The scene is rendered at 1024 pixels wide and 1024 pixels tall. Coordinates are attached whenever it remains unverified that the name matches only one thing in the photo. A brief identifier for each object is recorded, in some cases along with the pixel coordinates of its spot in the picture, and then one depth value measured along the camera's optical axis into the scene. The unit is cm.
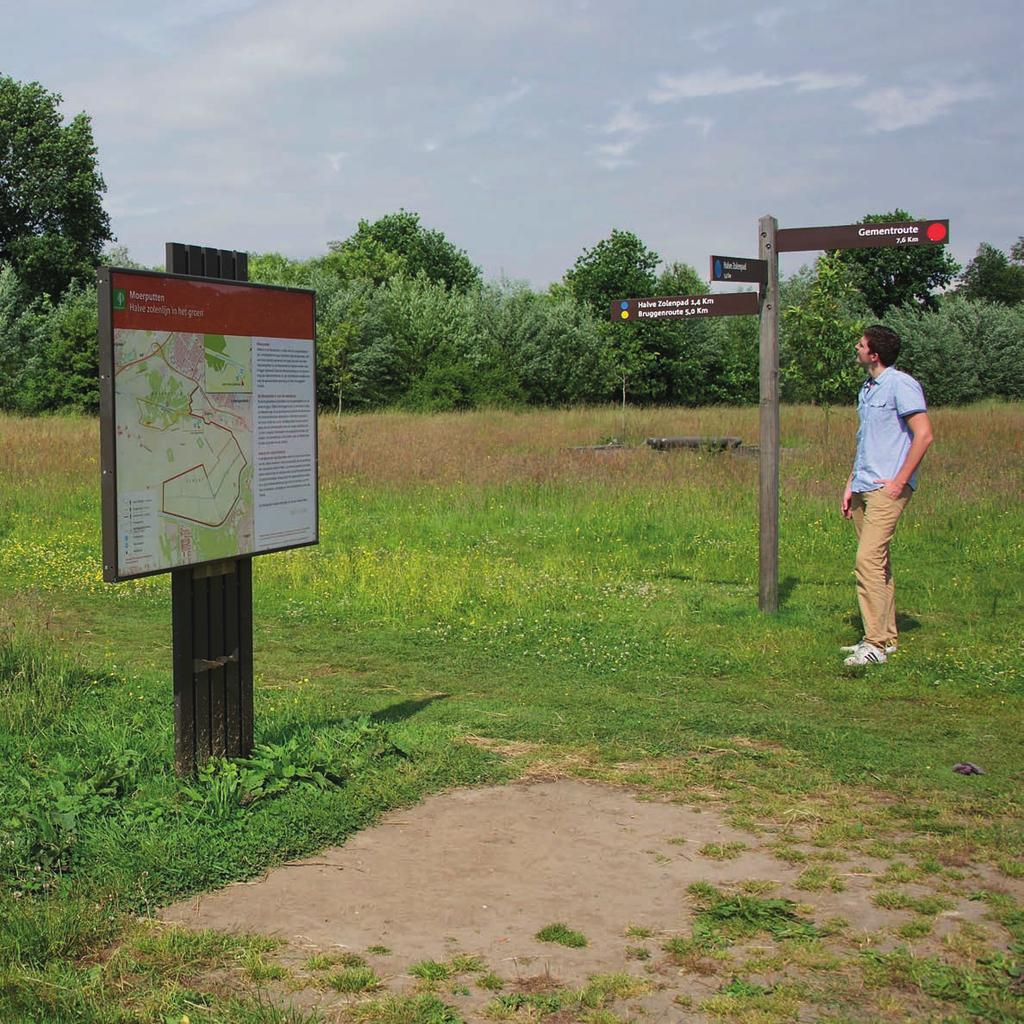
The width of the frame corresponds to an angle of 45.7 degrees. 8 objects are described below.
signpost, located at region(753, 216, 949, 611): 891
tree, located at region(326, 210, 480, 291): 7938
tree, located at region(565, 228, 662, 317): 6525
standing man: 809
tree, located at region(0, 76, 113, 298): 5288
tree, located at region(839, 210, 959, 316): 6525
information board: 466
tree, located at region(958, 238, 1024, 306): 8119
